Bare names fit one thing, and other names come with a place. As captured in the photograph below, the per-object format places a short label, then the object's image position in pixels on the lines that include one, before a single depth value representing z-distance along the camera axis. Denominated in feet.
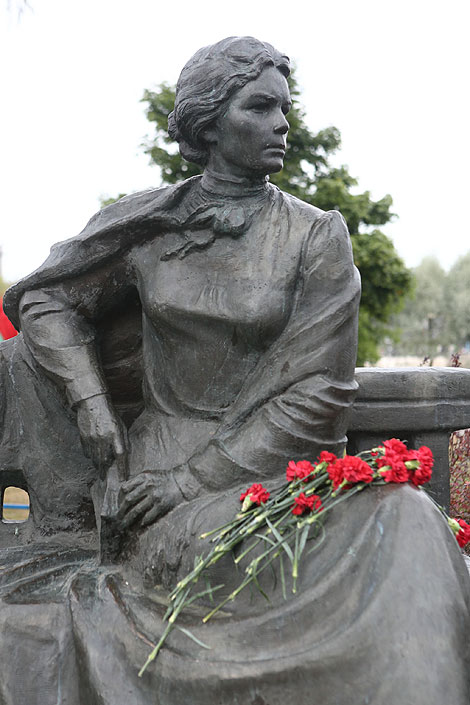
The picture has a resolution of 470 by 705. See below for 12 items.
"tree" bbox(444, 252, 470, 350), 103.72
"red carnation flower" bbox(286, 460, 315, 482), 8.20
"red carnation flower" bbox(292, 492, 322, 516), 7.93
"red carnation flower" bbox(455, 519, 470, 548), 8.97
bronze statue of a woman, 7.22
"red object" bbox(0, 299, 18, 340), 31.78
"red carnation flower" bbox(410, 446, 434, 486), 8.02
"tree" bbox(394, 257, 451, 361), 113.39
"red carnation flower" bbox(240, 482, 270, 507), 8.16
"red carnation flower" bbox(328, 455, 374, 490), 7.88
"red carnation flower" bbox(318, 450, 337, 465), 8.15
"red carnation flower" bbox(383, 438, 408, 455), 8.05
